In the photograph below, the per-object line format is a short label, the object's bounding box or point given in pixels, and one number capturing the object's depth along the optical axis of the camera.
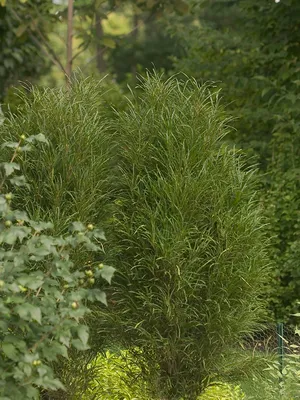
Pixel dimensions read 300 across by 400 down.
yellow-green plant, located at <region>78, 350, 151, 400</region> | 6.42
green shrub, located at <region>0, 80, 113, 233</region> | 5.91
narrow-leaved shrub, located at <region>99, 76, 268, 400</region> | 5.85
